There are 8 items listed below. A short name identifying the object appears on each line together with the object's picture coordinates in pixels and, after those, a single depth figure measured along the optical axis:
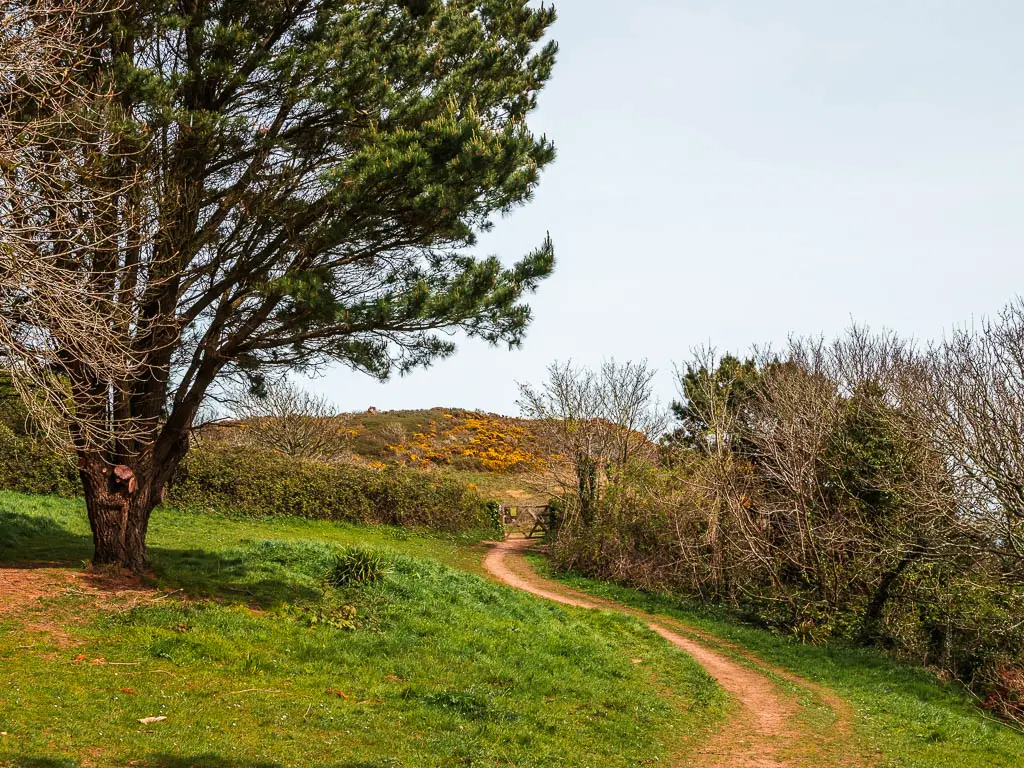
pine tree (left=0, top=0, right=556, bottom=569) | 10.20
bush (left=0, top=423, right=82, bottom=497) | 20.58
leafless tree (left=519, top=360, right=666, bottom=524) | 26.12
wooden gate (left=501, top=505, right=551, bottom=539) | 35.22
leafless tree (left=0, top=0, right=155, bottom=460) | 7.66
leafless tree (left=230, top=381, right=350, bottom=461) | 33.91
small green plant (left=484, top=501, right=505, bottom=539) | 33.09
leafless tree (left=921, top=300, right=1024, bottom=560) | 15.21
